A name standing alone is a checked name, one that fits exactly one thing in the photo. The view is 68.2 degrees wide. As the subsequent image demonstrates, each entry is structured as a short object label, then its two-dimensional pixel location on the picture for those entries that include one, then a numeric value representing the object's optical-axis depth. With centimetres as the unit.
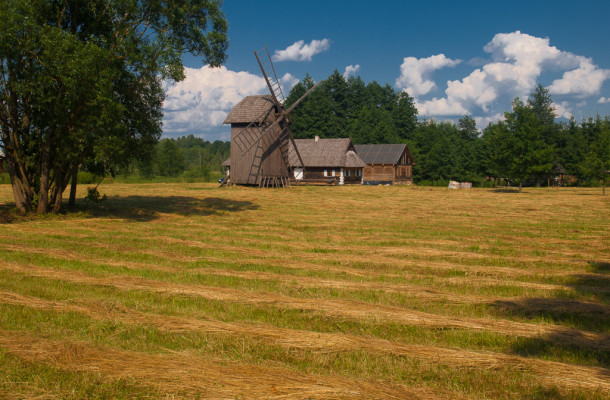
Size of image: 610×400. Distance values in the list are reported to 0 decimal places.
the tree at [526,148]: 4809
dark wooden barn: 6631
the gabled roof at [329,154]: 6166
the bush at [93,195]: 2071
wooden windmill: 4447
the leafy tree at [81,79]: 1527
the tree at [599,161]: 4250
